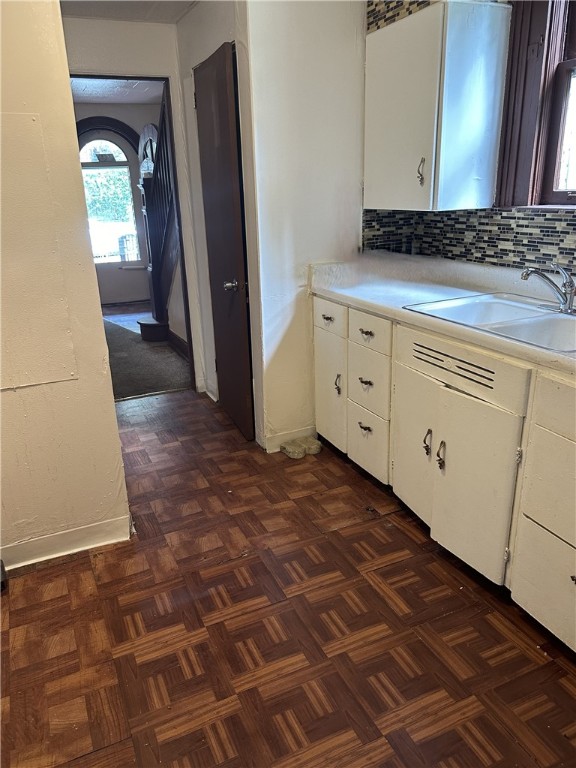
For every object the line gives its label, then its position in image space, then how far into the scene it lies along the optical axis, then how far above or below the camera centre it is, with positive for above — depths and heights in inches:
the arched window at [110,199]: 264.5 +3.1
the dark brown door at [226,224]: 104.7 -4.2
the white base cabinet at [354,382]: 94.7 -32.1
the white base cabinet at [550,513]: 61.0 -34.9
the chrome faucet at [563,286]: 79.1 -12.5
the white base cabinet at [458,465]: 70.6 -35.8
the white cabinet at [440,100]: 89.2 +15.5
